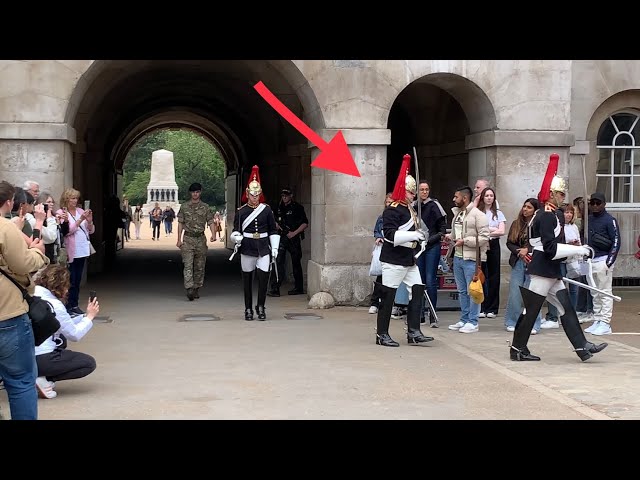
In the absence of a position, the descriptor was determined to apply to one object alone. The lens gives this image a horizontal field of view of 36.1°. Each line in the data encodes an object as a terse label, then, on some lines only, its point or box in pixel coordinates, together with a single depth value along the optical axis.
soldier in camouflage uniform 14.36
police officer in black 15.60
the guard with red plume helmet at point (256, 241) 12.27
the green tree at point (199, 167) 61.50
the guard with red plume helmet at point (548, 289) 9.20
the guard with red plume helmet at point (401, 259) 10.17
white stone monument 53.94
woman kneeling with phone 7.39
